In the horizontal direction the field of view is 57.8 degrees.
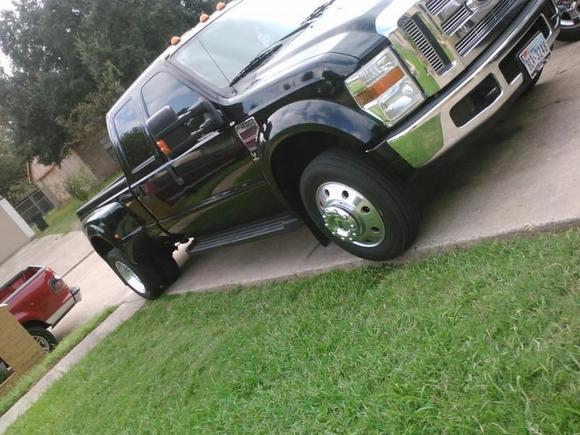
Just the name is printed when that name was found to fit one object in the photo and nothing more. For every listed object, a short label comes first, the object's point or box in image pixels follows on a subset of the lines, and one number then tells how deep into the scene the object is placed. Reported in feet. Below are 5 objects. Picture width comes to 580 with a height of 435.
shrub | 71.00
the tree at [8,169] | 118.32
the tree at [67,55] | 86.02
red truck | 23.22
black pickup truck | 9.87
